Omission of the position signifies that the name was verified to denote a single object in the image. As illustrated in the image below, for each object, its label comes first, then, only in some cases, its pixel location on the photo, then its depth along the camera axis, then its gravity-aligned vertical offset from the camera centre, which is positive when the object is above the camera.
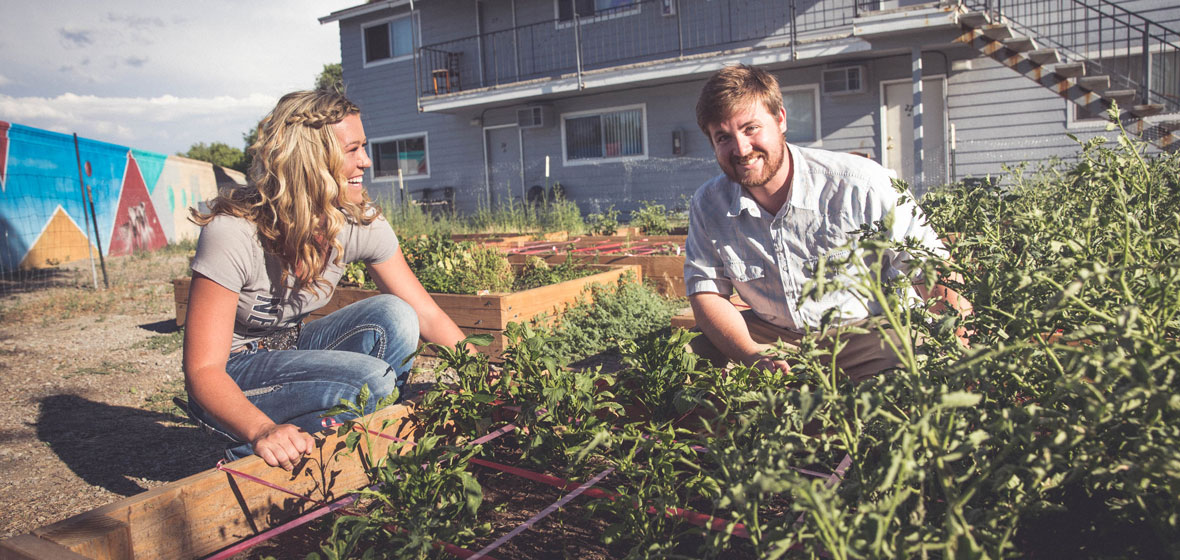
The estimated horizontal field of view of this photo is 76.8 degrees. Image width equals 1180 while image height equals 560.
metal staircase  9.43 +1.67
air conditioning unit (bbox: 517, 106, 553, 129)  15.20 +1.69
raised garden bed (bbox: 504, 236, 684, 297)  5.75 -0.50
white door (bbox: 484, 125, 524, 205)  16.05 +0.84
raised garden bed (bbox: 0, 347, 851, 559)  1.30 -0.60
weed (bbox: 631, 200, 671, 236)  9.76 -0.39
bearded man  2.51 -0.11
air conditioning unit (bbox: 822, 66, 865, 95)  11.80 +1.64
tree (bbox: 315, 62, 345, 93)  36.03 +6.76
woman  2.06 -0.22
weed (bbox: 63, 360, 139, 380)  4.93 -0.98
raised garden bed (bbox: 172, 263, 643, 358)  4.40 -0.64
